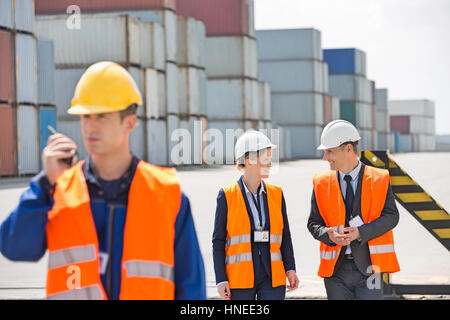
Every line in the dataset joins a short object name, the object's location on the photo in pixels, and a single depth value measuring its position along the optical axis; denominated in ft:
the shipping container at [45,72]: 122.31
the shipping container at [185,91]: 167.12
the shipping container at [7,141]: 109.85
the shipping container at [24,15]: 113.50
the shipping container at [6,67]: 110.32
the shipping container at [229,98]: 188.65
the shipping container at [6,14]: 110.63
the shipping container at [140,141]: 142.61
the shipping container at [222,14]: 190.70
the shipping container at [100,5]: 158.40
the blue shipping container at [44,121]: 118.06
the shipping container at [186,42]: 168.76
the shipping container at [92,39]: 141.90
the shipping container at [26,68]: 112.78
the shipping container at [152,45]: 151.84
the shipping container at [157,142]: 146.51
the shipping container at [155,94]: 146.72
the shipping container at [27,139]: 112.78
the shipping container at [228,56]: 188.96
